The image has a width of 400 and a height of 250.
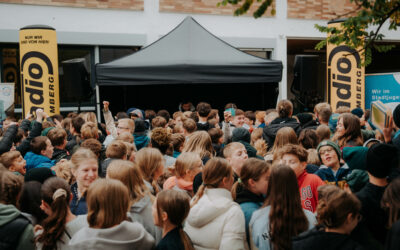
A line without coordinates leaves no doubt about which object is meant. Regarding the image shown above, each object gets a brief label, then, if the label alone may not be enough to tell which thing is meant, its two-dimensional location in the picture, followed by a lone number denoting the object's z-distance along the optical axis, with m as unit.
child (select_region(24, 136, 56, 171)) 4.87
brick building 11.71
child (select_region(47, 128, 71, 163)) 5.20
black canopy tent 8.40
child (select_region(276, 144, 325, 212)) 3.61
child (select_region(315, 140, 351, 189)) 3.96
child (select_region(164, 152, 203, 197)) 3.79
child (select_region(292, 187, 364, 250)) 2.40
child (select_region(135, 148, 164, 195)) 3.82
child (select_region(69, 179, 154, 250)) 2.56
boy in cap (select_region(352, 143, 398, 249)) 2.74
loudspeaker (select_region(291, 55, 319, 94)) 9.98
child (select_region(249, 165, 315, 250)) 2.74
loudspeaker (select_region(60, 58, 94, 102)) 9.73
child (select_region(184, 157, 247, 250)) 2.87
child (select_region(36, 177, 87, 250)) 2.77
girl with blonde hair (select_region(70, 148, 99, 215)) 3.50
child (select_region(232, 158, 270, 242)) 3.12
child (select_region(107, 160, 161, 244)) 3.17
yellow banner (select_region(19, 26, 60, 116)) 9.74
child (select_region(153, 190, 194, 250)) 2.72
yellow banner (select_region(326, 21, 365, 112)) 10.79
